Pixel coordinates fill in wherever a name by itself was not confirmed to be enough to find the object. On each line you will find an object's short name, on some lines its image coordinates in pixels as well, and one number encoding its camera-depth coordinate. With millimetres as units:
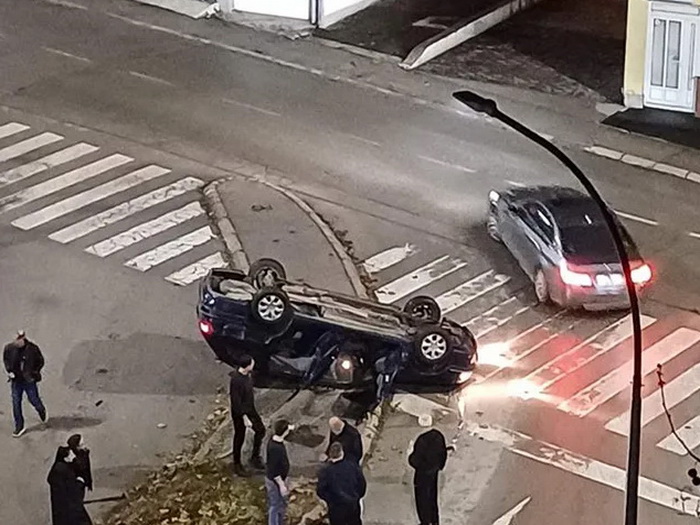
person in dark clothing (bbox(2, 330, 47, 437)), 20734
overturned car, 21328
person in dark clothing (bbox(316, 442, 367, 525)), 18219
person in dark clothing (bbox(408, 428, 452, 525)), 18516
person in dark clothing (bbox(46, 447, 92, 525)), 18344
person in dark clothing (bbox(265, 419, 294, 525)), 18516
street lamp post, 16078
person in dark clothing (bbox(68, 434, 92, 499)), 18516
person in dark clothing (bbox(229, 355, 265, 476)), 19891
